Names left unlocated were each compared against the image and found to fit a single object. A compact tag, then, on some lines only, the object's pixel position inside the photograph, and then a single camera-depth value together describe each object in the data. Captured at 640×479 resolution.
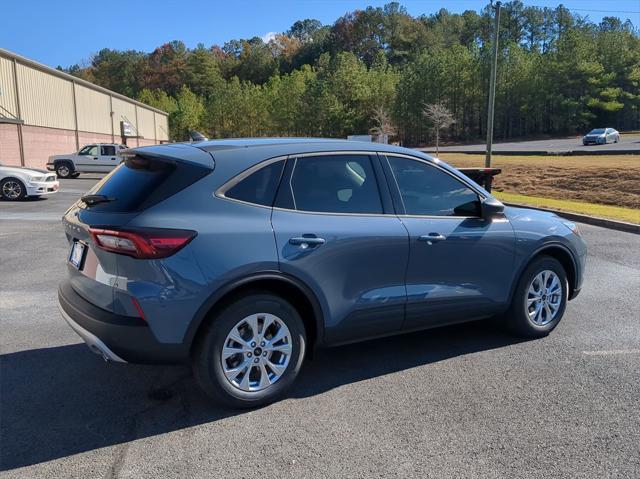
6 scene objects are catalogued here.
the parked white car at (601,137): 51.50
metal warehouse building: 30.61
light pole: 23.50
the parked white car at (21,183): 16.61
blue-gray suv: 3.32
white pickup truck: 29.31
